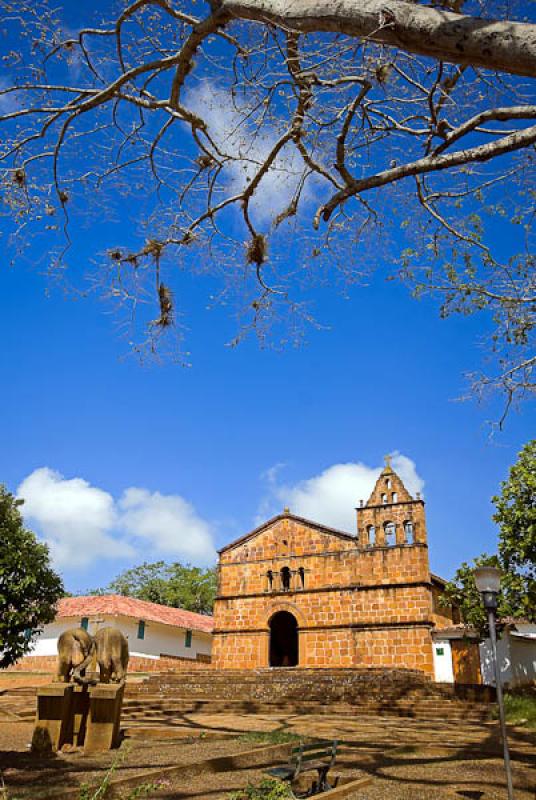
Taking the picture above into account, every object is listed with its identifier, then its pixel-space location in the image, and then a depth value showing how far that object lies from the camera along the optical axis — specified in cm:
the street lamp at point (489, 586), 739
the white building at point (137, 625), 2705
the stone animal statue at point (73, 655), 912
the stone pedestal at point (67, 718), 834
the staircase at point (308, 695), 1562
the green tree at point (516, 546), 1442
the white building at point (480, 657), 1814
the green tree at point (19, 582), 1227
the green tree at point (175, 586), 4525
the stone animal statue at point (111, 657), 922
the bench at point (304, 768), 576
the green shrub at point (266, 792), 540
